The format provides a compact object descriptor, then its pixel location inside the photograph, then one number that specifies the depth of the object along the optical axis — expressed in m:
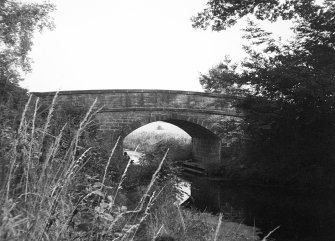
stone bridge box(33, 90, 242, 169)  15.72
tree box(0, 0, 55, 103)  17.34
